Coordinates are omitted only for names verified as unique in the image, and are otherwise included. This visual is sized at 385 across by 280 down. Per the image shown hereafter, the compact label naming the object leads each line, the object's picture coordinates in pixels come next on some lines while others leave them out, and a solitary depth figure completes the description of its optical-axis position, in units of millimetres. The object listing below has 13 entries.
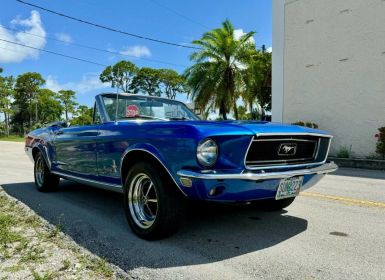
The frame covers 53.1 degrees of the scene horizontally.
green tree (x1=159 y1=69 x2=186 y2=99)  65562
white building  13430
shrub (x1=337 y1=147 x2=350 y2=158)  13289
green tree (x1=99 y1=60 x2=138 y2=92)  47419
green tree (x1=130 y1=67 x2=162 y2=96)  62438
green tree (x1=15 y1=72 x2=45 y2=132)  76562
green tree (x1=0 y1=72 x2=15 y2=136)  52962
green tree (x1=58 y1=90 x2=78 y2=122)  87062
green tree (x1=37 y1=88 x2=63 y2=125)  80250
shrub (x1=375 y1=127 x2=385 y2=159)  12363
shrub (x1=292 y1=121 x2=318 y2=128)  14648
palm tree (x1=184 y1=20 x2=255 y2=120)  22344
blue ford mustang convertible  3346
